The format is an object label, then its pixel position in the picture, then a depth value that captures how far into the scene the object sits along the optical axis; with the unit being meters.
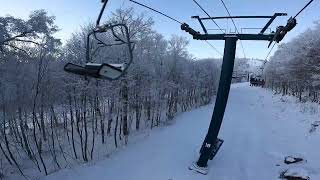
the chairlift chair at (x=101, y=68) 3.54
